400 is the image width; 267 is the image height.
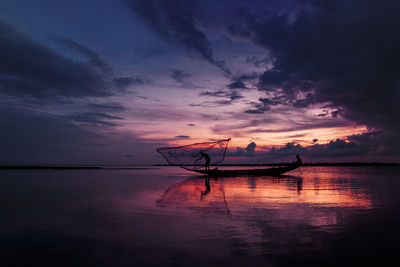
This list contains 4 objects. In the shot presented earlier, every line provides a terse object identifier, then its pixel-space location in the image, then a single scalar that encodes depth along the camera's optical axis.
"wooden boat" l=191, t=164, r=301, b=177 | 41.38
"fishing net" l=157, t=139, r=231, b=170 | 38.05
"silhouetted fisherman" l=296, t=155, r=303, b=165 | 45.88
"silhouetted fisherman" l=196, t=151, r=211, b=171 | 37.97
